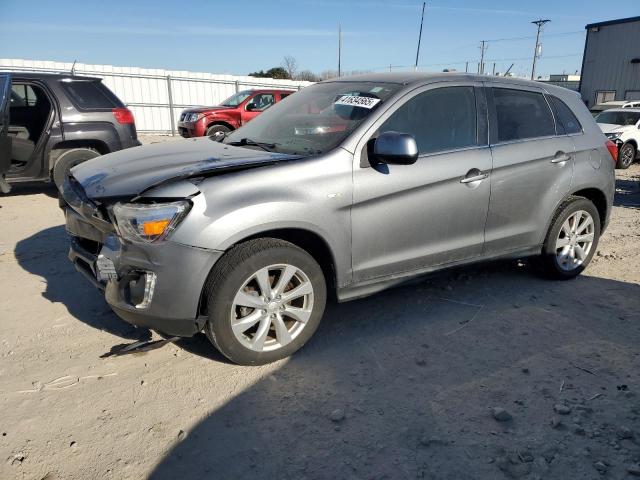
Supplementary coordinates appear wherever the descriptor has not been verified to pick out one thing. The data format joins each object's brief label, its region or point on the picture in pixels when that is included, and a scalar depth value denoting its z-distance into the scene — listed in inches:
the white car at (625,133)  493.4
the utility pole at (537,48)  1746.1
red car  548.4
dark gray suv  266.4
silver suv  107.7
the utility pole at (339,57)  1496.1
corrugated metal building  1039.6
